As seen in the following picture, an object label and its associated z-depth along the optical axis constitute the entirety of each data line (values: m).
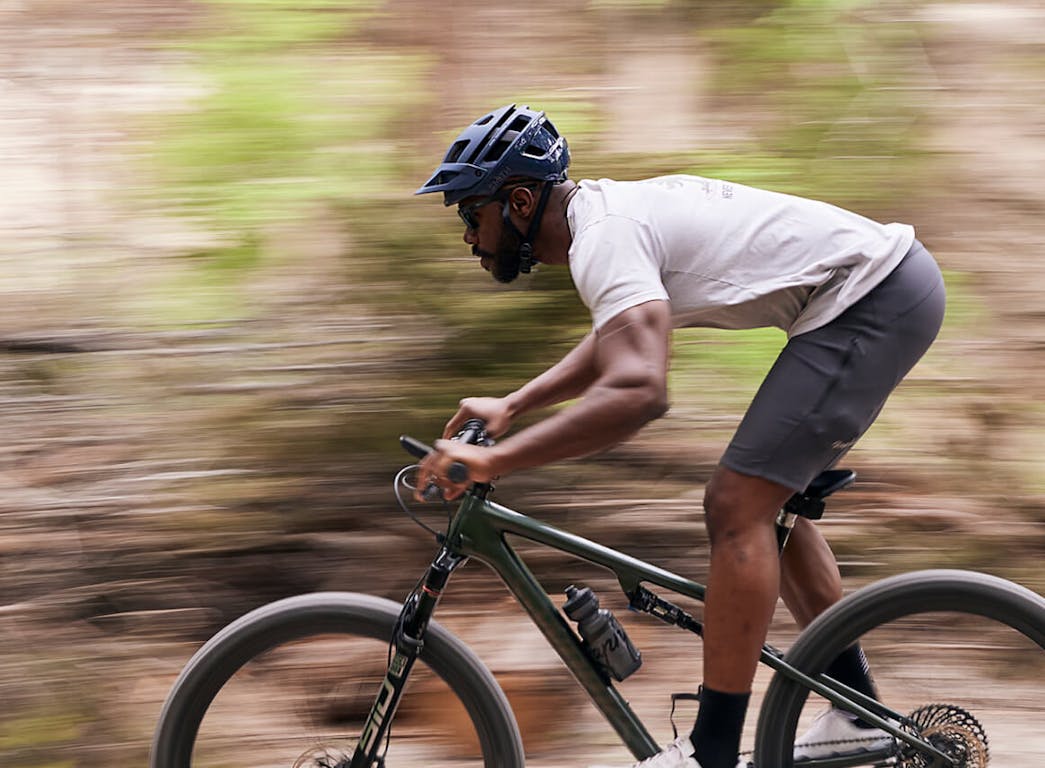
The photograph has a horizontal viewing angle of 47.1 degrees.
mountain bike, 2.87
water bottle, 2.87
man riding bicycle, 2.77
